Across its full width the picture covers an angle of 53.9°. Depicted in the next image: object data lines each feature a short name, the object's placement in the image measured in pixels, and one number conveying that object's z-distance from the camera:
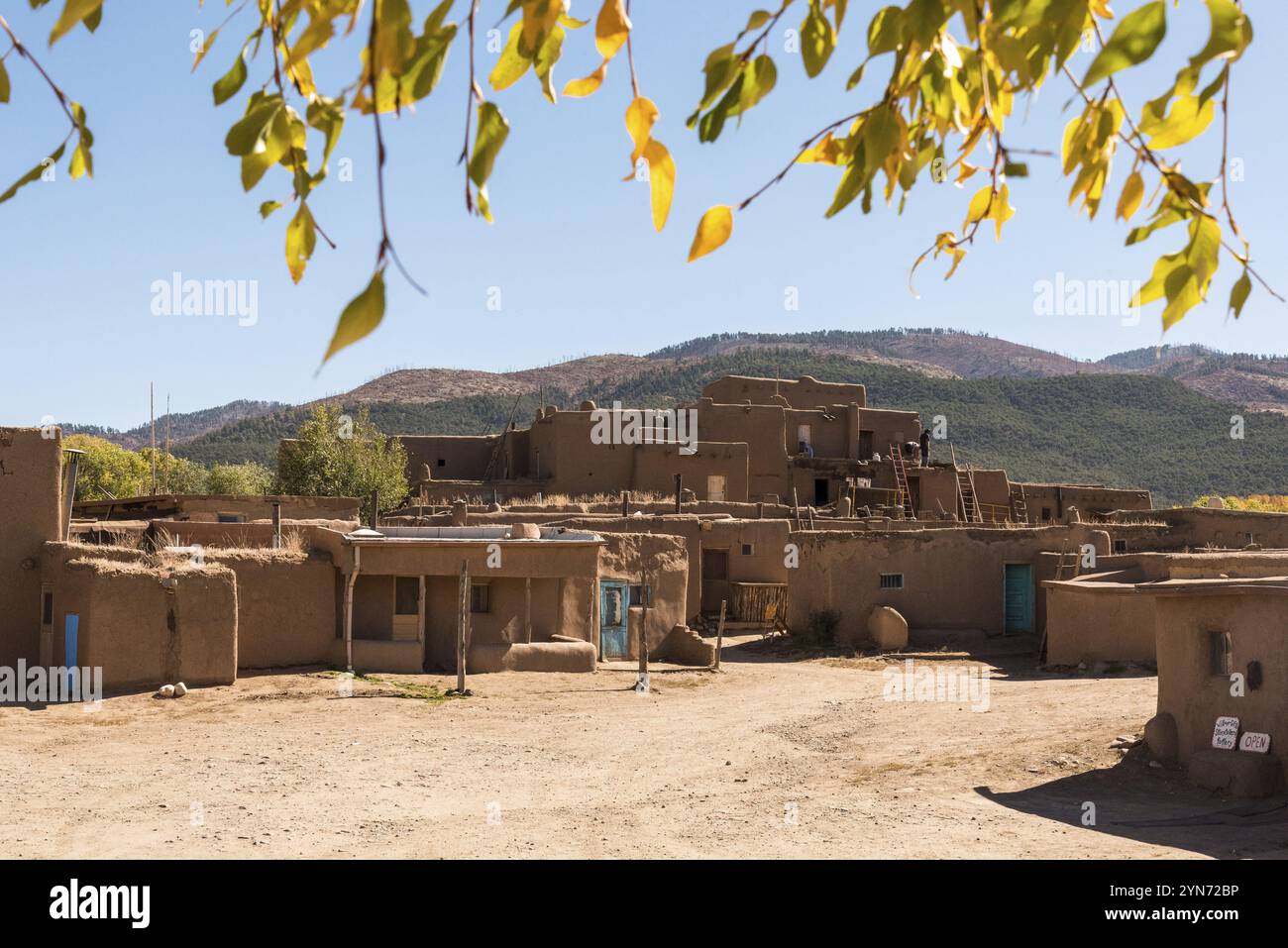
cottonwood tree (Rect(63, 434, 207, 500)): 53.56
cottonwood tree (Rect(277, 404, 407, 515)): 41.22
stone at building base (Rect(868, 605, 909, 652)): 26.41
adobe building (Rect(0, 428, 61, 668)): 19.45
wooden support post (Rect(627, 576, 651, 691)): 21.45
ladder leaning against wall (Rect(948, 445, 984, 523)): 41.93
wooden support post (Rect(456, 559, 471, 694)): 19.95
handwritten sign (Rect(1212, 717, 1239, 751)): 13.10
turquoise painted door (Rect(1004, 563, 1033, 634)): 27.86
